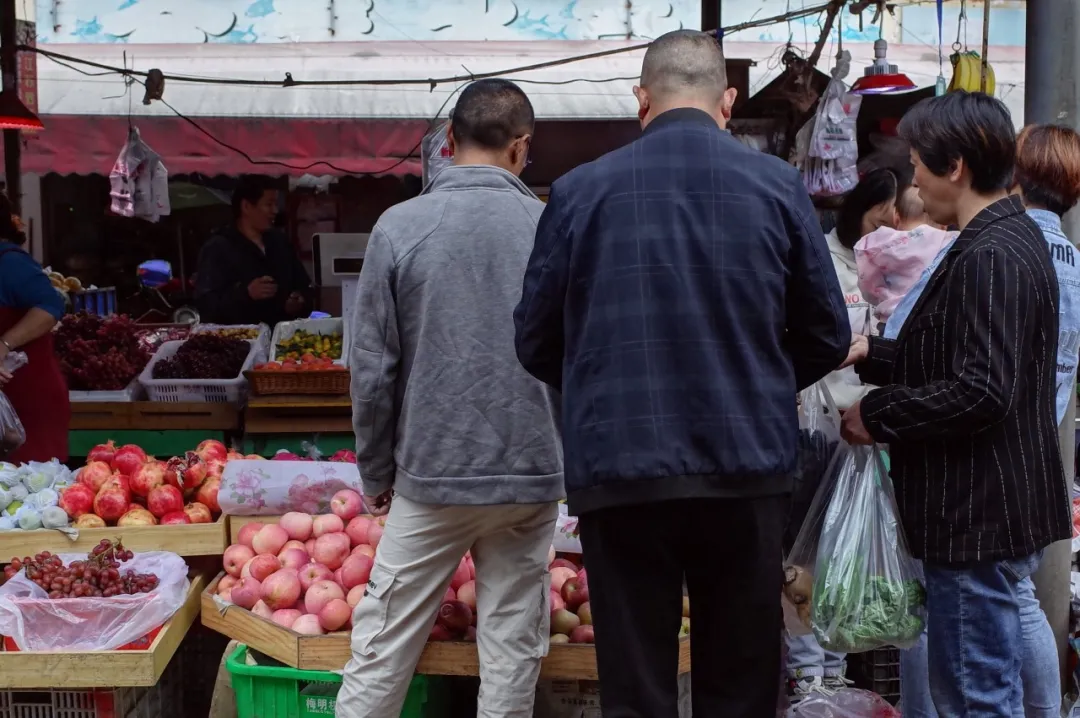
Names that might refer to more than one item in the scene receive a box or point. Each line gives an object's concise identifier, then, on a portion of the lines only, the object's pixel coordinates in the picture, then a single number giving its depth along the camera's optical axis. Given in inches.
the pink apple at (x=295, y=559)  151.3
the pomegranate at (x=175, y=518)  161.5
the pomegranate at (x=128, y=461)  173.2
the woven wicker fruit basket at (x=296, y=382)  249.3
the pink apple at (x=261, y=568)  149.9
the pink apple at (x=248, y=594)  147.6
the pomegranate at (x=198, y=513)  163.3
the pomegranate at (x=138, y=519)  160.1
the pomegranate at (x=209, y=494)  169.9
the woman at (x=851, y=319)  160.7
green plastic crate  139.9
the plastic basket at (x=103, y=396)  260.2
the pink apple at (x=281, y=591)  145.4
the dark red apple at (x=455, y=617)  141.3
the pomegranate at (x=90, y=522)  157.8
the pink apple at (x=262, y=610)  145.3
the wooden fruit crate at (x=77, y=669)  132.4
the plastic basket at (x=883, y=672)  170.2
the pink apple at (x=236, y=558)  154.5
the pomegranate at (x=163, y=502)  162.9
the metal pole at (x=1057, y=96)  151.3
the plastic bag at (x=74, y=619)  135.0
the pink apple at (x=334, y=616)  141.5
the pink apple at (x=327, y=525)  158.9
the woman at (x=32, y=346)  209.9
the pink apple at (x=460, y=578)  149.7
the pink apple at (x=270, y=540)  155.1
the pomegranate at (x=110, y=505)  161.6
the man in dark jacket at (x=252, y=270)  294.4
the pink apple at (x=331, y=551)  153.5
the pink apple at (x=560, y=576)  155.9
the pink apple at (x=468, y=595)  145.0
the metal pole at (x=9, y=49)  320.2
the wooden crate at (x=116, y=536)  156.1
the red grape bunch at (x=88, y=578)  138.3
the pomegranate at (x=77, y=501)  162.2
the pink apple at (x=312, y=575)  148.5
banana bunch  237.1
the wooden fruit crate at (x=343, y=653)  137.6
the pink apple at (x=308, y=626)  141.3
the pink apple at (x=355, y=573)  148.3
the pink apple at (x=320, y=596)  144.1
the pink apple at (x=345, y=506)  162.6
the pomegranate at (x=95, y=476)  168.0
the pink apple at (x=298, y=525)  158.4
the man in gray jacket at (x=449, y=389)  120.5
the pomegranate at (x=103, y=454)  176.2
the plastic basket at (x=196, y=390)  258.2
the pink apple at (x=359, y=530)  157.5
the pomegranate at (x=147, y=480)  167.5
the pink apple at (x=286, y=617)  142.8
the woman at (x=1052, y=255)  126.6
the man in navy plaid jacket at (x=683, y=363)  92.6
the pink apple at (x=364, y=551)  150.8
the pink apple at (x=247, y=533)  159.0
